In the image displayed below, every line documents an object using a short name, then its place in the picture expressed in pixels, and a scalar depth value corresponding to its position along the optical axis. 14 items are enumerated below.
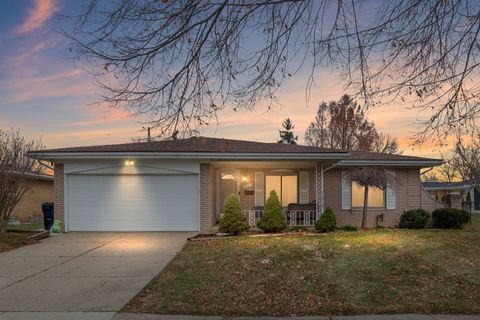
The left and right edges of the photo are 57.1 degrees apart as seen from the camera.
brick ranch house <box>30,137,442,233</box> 15.16
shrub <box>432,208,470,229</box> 16.22
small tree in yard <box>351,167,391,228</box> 16.30
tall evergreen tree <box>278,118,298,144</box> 45.72
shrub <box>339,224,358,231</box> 15.96
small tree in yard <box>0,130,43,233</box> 13.92
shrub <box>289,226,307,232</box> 15.21
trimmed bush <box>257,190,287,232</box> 14.36
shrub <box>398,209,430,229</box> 17.02
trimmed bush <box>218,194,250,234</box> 14.00
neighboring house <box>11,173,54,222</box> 30.16
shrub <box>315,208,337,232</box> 14.41
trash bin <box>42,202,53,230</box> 16.34
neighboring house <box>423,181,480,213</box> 42.38
